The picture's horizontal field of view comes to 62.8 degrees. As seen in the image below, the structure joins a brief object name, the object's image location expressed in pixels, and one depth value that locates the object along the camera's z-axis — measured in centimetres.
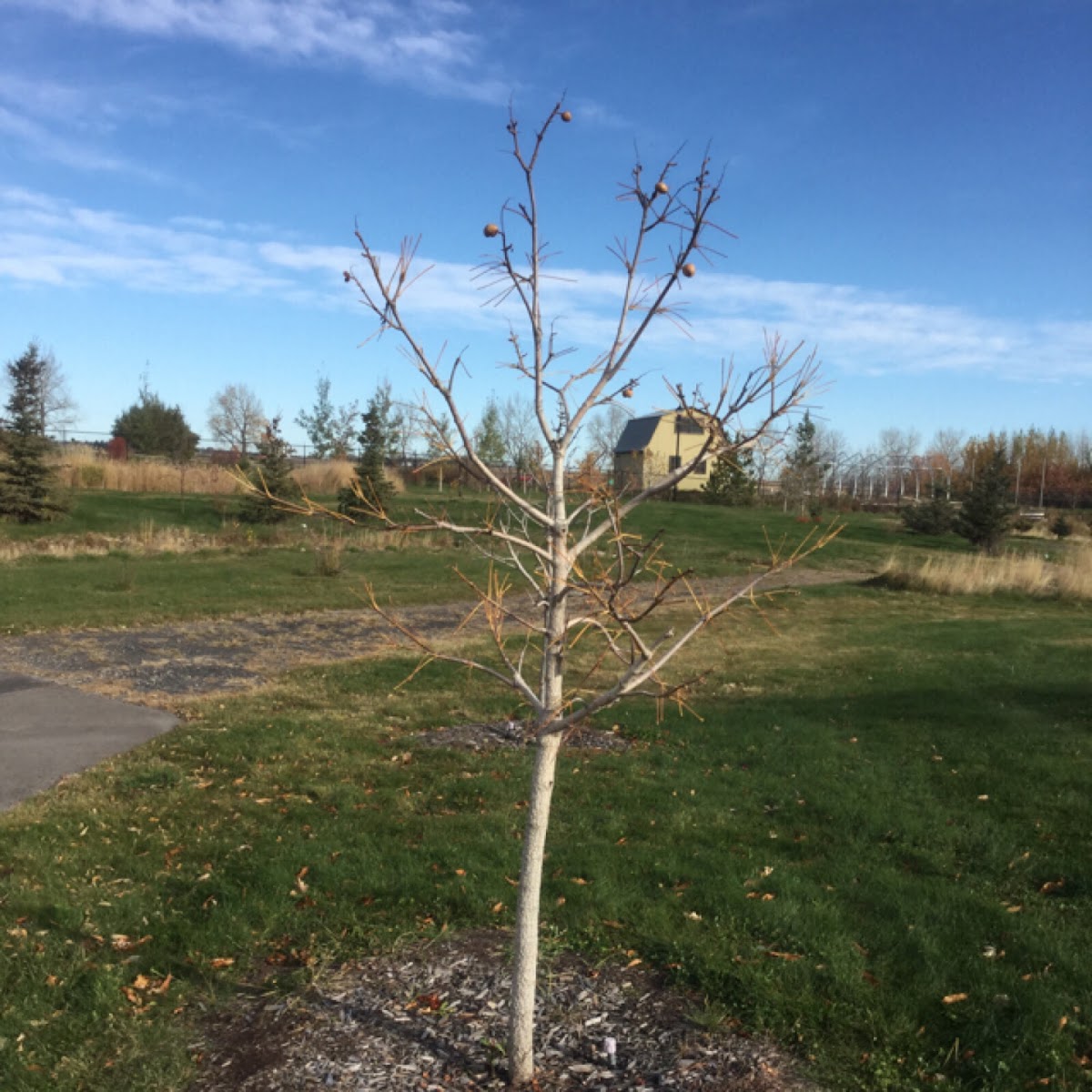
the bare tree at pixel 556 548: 253
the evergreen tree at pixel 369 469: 1932
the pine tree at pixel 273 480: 2044
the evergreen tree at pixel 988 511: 2592
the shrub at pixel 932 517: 3188
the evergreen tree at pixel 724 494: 3797
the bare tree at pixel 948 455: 6297
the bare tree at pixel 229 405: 3428
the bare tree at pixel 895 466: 6000
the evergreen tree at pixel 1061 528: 3775
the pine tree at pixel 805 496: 3416
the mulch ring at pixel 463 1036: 291
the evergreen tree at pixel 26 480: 2111
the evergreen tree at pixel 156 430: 3941
